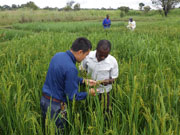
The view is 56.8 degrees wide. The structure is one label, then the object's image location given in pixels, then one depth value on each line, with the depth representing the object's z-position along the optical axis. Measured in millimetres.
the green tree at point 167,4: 35375
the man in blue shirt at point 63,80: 1465
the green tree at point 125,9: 40494
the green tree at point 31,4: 49875
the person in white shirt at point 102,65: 1830
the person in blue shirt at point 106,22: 10585
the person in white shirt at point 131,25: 9706
